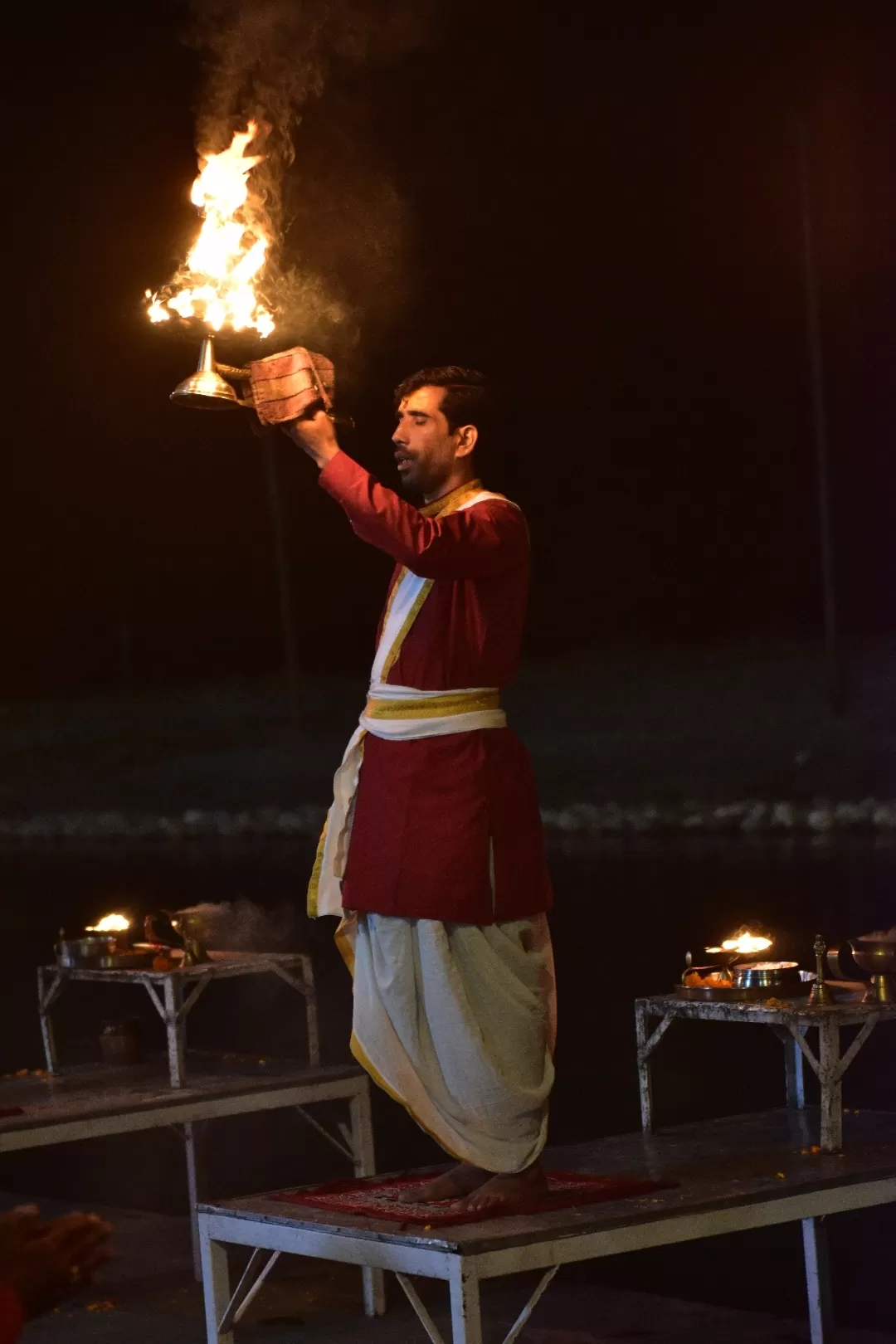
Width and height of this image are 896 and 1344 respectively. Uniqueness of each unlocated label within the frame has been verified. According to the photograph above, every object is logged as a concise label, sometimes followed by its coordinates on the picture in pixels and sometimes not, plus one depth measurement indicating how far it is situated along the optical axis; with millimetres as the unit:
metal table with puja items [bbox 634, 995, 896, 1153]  7367
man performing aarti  6703
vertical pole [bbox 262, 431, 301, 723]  40469
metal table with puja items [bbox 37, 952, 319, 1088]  9383
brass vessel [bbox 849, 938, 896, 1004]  7629
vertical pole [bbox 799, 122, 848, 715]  30781
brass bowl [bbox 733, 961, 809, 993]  7891
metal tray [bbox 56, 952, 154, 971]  9844
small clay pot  10289
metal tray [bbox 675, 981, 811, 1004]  7828
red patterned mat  6652
